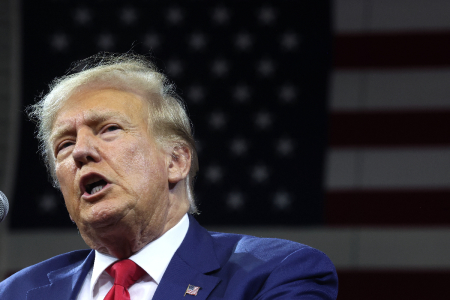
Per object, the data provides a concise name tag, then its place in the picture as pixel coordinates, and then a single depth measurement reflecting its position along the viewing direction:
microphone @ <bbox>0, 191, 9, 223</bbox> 5.02
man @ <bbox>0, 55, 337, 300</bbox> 5.07
